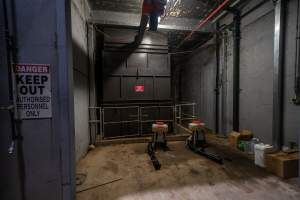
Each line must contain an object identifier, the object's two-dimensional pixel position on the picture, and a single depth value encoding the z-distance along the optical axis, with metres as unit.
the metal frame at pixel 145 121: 4.75
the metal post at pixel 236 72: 4.30
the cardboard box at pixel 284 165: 2.40
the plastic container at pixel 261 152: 2.73
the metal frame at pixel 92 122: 4.01
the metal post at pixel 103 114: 4.29
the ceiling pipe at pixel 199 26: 4.53
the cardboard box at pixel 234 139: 3.79
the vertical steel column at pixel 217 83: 5.21
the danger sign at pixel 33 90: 1.47
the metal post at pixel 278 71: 3.12
